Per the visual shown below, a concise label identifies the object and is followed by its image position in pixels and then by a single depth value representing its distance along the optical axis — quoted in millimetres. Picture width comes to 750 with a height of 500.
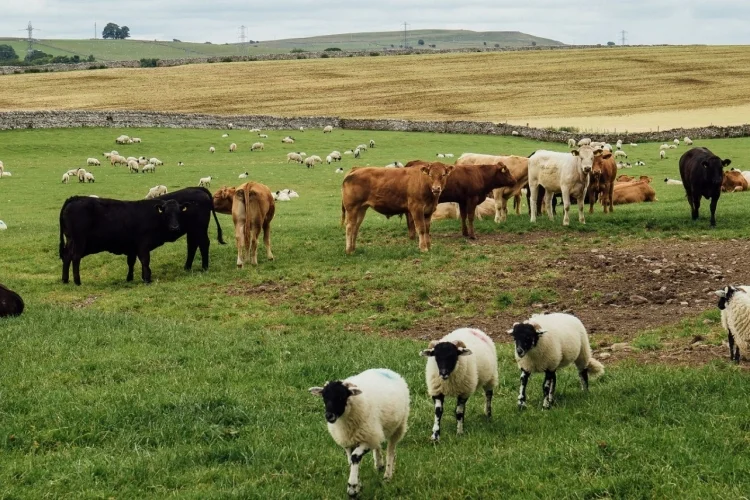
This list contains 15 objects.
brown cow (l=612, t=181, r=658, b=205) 29125
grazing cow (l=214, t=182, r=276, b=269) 20875
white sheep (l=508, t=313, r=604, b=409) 9273
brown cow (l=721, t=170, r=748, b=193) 31438
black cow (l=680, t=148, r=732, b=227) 23078
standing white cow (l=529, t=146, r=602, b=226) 23844
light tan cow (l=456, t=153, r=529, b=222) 25000
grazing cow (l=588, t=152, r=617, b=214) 25734
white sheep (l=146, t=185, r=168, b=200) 31625
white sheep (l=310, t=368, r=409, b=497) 7242
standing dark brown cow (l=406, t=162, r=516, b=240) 22750
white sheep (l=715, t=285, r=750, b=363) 10523
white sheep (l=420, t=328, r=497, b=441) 8453
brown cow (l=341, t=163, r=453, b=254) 21344
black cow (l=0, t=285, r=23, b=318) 15383
